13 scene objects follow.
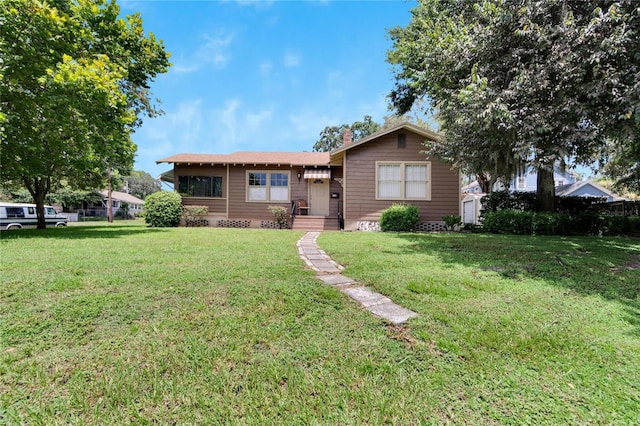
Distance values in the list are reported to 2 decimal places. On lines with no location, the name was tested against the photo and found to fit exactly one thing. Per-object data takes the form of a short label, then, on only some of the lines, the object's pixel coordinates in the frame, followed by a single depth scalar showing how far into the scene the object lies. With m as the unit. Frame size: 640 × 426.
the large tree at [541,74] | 5.25
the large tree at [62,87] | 7.65
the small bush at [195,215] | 14.02
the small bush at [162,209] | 13.34
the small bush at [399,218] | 11.67
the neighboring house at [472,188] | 36.93
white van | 15.15
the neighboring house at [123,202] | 37.30
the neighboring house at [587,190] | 29.05
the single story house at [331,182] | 12.71
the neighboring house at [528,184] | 33.47
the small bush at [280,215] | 13.95
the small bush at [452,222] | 11.92
